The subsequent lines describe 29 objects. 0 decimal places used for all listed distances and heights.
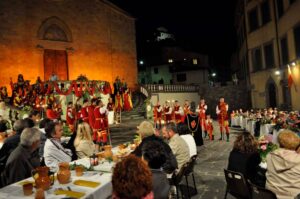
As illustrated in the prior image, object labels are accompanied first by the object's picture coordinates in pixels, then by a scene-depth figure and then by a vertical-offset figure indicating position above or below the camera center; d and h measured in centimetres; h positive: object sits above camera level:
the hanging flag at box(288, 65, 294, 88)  1738 +125
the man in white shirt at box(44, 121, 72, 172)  485 -67
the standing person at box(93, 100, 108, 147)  1135 -54
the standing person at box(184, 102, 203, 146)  1129 -88
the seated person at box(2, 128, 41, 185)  409 -66
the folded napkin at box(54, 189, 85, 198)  322 -99
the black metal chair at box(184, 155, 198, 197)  504 -114
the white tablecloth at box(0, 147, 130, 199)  334 -99
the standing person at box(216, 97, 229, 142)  1266 -50
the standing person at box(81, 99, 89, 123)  1171 -9
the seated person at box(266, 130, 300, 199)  355 -90
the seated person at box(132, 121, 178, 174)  449 -65
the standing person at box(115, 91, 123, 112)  1998 +49
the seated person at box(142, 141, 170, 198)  300 -67
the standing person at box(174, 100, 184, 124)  1609 -37
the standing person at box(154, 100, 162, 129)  1773 -46
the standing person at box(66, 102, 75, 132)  1343 -22
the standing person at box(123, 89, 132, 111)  2088 +55
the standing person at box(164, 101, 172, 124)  1702 -47
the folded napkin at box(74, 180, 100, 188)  355 -96
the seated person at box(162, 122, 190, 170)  556 -89
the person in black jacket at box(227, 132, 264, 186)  424 -88
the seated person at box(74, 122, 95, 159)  574 -66
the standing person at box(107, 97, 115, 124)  1855 -17
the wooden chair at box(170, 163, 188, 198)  459 -121
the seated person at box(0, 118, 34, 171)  517 -62
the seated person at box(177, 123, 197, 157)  686 -82
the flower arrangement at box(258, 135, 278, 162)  467 -80
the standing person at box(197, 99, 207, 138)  1347 -36
